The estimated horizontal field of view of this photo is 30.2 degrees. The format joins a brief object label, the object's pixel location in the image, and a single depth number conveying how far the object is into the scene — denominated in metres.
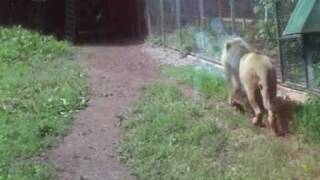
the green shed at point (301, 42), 6.11
